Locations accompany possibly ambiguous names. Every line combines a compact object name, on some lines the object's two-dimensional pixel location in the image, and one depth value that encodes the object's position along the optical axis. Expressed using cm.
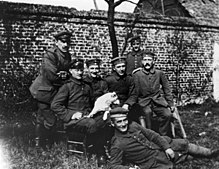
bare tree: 808
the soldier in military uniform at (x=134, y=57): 673
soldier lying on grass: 400
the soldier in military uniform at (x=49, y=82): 538
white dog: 486
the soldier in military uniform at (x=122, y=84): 539
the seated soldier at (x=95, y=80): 512
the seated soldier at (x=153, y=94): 580
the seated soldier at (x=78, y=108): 464
